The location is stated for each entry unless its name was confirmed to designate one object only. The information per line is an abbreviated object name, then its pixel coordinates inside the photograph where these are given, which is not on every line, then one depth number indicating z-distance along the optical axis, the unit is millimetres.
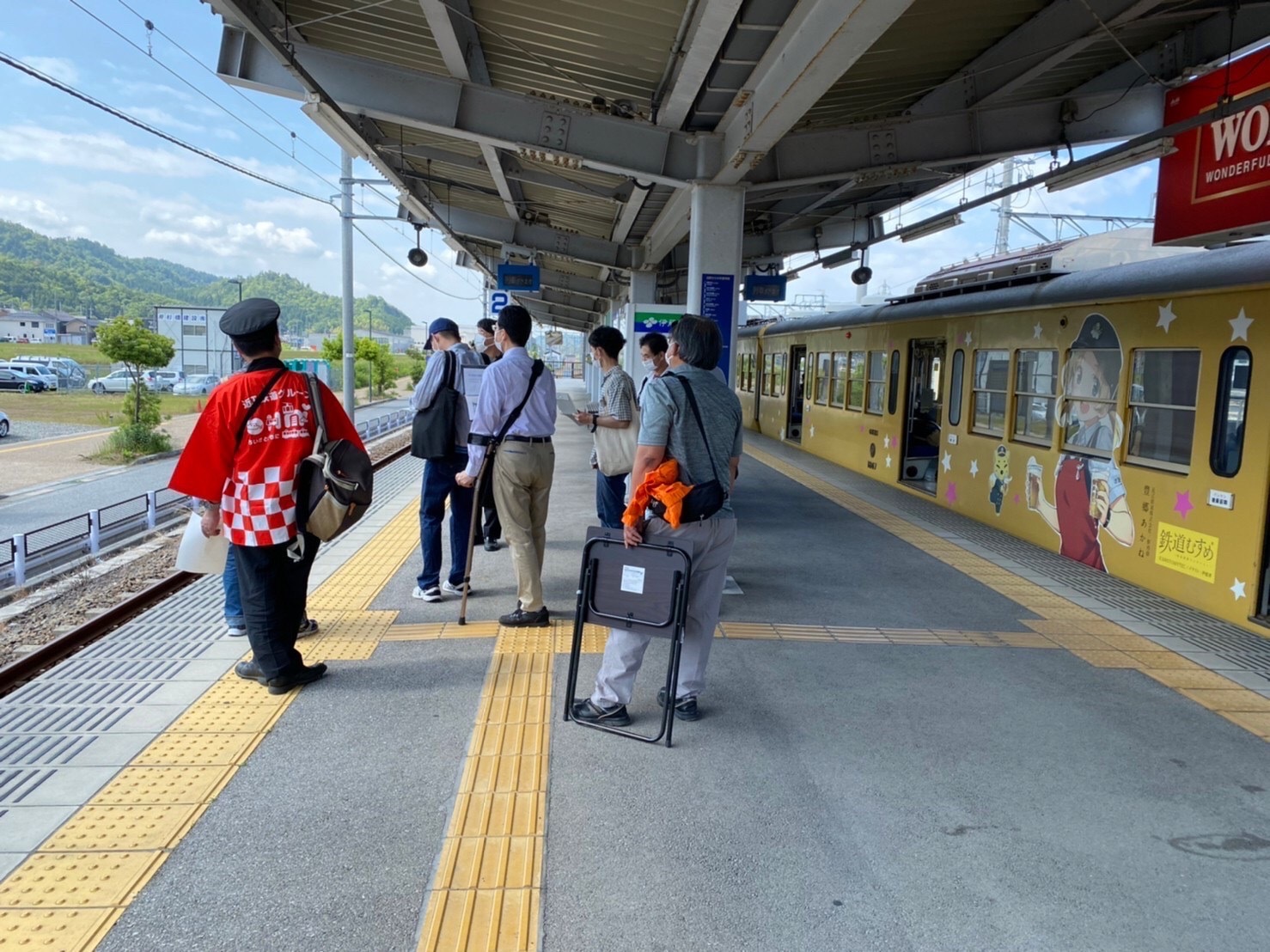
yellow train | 5418
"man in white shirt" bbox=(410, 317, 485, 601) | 5332
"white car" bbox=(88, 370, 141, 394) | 35375
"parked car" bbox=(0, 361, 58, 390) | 34062
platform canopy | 5191
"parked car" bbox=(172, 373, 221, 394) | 32062
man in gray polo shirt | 3496
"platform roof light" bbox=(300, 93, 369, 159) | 6758
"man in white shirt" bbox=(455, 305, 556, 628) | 4711
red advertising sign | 5062
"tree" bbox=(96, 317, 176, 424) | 17266
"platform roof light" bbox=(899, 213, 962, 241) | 10219
